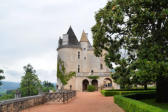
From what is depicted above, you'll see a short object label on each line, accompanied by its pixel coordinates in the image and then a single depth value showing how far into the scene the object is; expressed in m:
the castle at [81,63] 38.53
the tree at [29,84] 47.47
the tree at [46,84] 83.56
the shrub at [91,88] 36.19
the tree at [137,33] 11.30
